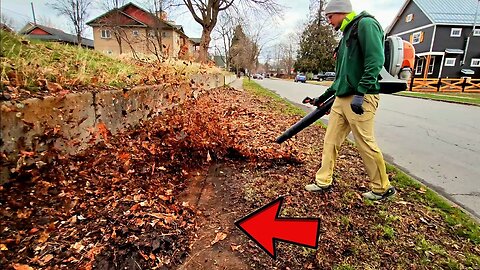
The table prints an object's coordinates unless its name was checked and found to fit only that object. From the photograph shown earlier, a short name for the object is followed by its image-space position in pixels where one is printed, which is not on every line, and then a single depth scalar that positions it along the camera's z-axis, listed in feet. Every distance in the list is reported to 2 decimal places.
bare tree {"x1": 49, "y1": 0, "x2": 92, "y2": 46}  93.56
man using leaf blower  7.86
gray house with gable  98.27
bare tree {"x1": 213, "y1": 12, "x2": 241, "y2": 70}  106.32
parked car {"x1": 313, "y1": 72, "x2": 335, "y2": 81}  147.23
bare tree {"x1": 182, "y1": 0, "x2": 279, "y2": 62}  57.93
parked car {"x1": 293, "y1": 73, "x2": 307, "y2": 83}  127.65
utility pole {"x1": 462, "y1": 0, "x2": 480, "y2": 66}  94.23
